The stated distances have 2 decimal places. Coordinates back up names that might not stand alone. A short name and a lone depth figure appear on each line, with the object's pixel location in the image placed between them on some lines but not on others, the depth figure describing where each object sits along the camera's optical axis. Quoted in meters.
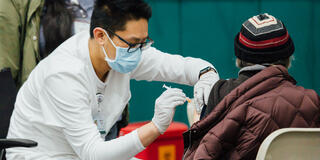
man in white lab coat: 3.61
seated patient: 3.43
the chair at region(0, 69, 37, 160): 3.81
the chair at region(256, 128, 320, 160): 3.36
